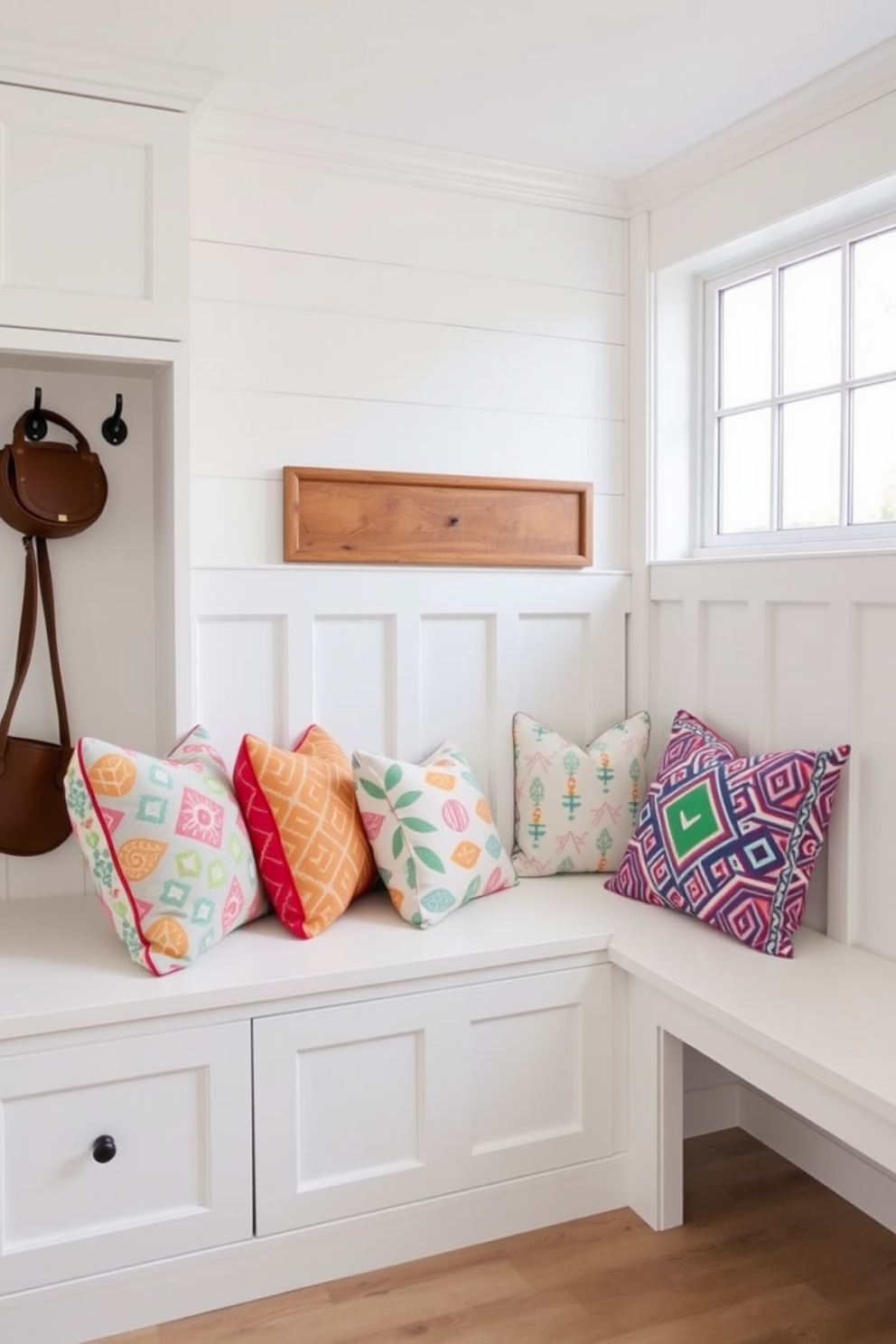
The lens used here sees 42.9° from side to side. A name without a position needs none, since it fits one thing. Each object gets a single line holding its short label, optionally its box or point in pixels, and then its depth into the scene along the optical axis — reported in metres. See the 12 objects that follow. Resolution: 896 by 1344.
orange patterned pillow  2.17
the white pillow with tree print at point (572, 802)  2.62
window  2.33
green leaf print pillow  2.25
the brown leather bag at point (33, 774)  2.32
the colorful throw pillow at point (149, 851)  1.95
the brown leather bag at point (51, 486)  2.27
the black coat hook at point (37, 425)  2.33
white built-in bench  1.83
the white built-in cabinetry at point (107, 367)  2.08
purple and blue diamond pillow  2.16
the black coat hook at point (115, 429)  2.40
